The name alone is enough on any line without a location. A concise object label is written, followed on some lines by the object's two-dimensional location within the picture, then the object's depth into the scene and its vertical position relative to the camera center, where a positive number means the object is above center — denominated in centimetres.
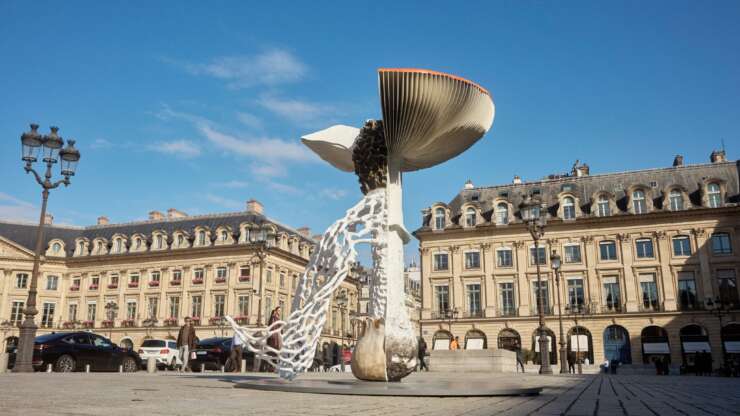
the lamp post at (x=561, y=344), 2409 -2
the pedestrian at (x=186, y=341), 1827 +3
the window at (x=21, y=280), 5975 +621
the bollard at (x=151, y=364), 1923 -74
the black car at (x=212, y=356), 2280 -53
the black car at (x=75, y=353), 1680 -32
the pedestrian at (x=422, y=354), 2335 -43
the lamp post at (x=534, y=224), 2125 +441
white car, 2536 -44
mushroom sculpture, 945 +207
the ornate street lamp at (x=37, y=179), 1452 +444
